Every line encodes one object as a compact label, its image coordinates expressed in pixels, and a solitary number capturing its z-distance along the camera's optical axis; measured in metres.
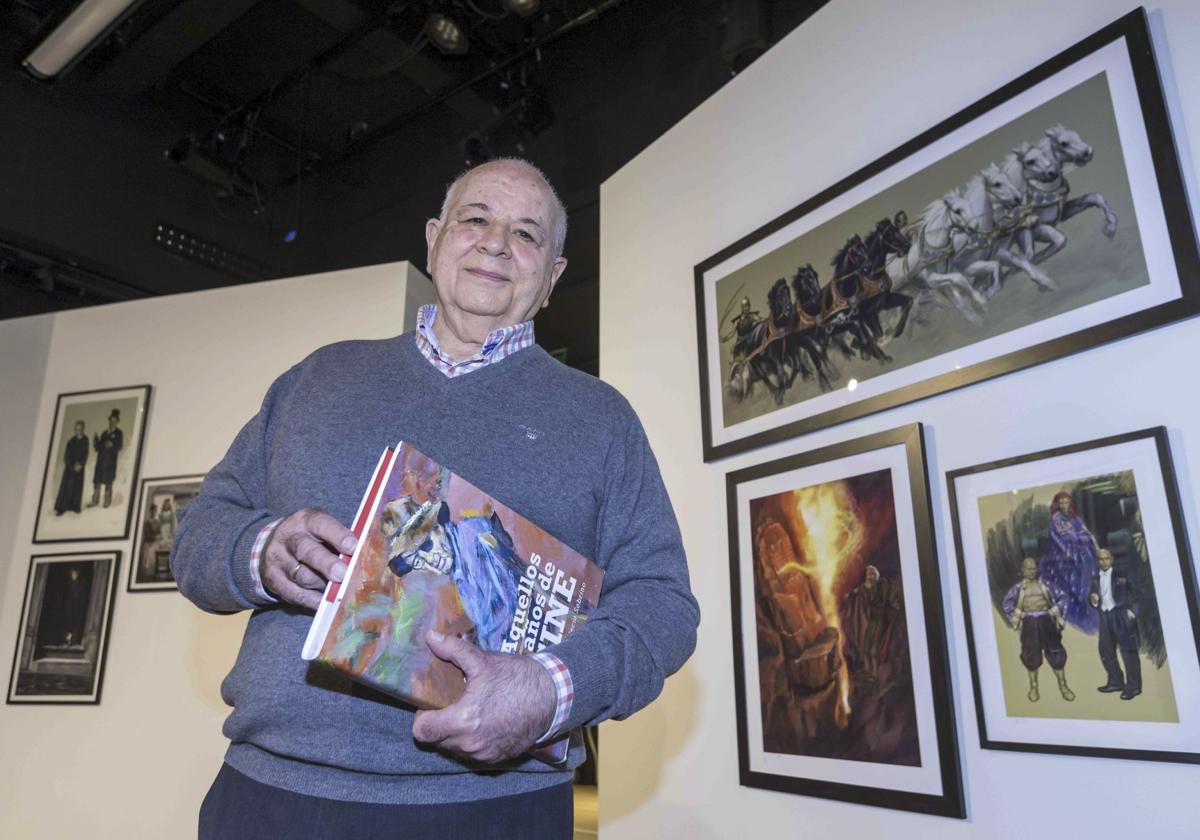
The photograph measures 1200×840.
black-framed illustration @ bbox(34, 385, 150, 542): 4.32
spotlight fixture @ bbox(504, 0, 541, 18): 3.96
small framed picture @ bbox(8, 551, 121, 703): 4.13
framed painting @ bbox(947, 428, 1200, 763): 1.54
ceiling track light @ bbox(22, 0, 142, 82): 3.89
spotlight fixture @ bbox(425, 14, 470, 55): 4.40
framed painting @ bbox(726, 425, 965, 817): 1.95
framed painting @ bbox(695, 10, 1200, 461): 1.72
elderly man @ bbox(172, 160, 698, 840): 1.01
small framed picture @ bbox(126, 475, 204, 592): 4.12
